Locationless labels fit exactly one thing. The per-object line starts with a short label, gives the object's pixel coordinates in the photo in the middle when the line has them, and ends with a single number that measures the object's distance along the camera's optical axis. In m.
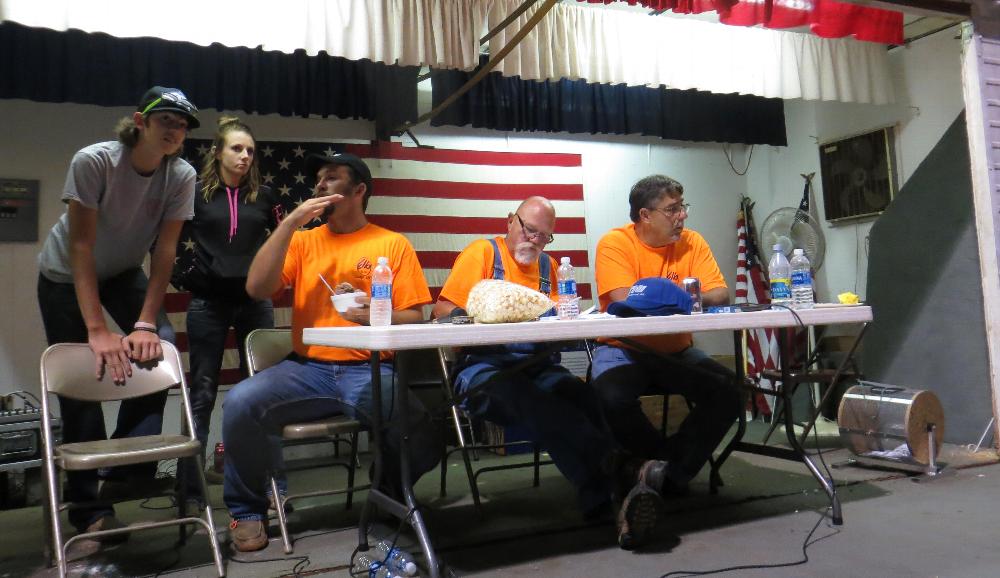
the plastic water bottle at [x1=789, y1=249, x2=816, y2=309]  2.66
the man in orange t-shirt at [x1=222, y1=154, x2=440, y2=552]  2.47
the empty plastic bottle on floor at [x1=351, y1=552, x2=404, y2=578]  2.14
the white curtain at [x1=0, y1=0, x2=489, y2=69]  3.23
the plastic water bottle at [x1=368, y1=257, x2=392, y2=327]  2.20
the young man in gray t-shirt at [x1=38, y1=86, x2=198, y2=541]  2.47
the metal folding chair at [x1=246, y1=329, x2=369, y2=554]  2.51
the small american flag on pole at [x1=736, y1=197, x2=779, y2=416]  6.27
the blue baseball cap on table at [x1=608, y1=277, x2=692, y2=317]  2.42
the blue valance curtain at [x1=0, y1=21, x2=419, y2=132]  4.16
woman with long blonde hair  3.22
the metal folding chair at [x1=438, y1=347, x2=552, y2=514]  3.04
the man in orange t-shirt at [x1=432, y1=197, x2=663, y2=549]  2.51
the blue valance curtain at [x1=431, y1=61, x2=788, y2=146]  5.38
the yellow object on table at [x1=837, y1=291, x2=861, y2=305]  2.92
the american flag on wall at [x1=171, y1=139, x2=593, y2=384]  4.94
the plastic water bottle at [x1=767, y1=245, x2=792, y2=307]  2.68
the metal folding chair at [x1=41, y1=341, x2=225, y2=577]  2.08
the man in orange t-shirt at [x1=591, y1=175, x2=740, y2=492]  2.91
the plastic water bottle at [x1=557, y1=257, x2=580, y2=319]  2.38
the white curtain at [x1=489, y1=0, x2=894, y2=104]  4.29
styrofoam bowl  2.36
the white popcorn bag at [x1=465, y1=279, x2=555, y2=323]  2.14
